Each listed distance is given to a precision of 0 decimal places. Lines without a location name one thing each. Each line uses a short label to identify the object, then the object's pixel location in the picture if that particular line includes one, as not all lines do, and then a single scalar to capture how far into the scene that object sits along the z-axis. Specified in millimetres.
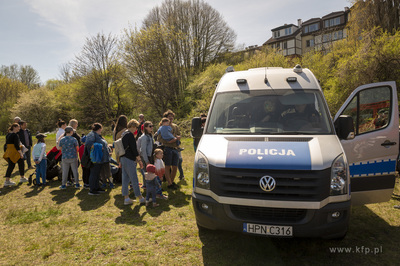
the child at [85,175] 8017
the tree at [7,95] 39938
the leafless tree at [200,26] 31469
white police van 3320
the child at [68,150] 7493
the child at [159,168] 6473
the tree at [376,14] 16969
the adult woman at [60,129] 8586
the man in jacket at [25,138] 10412
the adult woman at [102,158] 6945
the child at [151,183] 5995
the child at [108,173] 7480
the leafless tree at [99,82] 30312
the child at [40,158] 8008
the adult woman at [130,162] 5961
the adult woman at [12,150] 8352
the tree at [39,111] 35562
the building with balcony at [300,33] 44188
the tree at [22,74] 50750
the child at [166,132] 7195
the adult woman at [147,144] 6828
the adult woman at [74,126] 8066
